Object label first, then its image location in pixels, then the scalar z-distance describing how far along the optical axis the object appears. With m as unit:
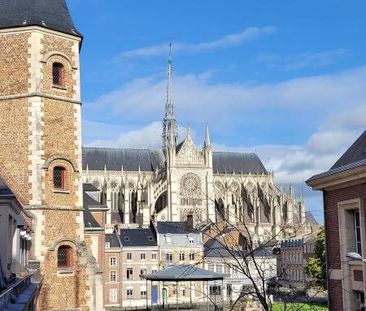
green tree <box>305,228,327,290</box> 51.62
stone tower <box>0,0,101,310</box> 22.25
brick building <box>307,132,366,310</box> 12.85
